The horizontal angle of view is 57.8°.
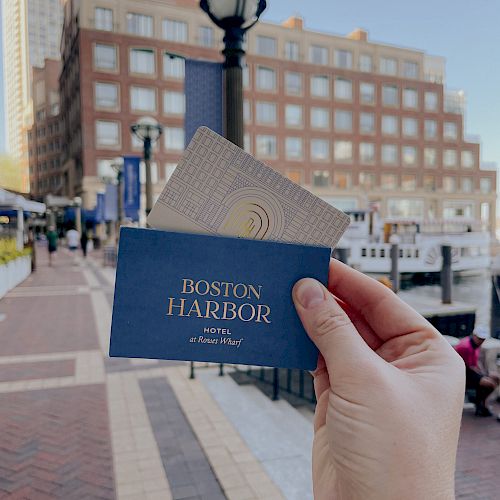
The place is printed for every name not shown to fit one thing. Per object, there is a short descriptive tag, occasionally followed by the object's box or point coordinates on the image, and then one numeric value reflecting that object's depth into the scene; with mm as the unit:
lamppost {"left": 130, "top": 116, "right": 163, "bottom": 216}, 12758
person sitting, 5766
